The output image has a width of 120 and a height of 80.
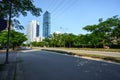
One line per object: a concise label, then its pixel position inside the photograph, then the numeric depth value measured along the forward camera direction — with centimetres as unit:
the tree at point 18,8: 494
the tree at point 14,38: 2354
